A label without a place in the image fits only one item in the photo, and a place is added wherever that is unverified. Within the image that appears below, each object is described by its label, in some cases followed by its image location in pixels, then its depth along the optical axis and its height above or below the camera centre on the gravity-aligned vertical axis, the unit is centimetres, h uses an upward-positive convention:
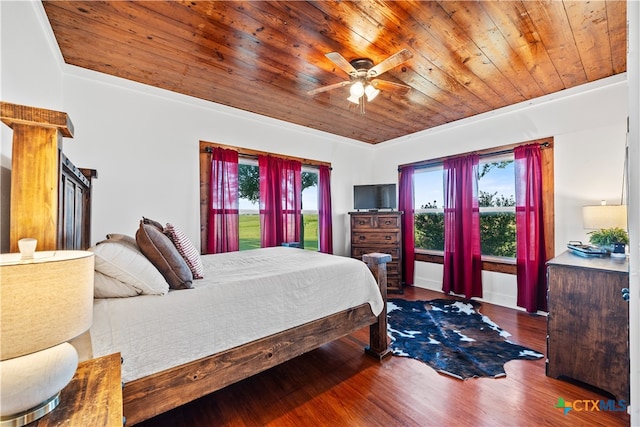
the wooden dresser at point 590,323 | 168 -74
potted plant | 220 -22
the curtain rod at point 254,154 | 323 +87
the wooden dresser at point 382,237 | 407 -35
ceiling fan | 200 +118
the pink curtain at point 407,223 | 442 -13
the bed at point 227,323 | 117 -59
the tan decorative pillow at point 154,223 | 186 -5
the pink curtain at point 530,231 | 314 -21
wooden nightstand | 72 -55
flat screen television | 446 +32
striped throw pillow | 167 -21
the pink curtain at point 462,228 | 368 -19
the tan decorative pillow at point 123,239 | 153 -13
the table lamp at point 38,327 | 60 -27
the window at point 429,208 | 425 +11
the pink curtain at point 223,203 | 319 +17
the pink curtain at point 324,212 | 431 +7
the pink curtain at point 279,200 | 365 +24
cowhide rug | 211 -119
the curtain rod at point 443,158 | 318 +84
